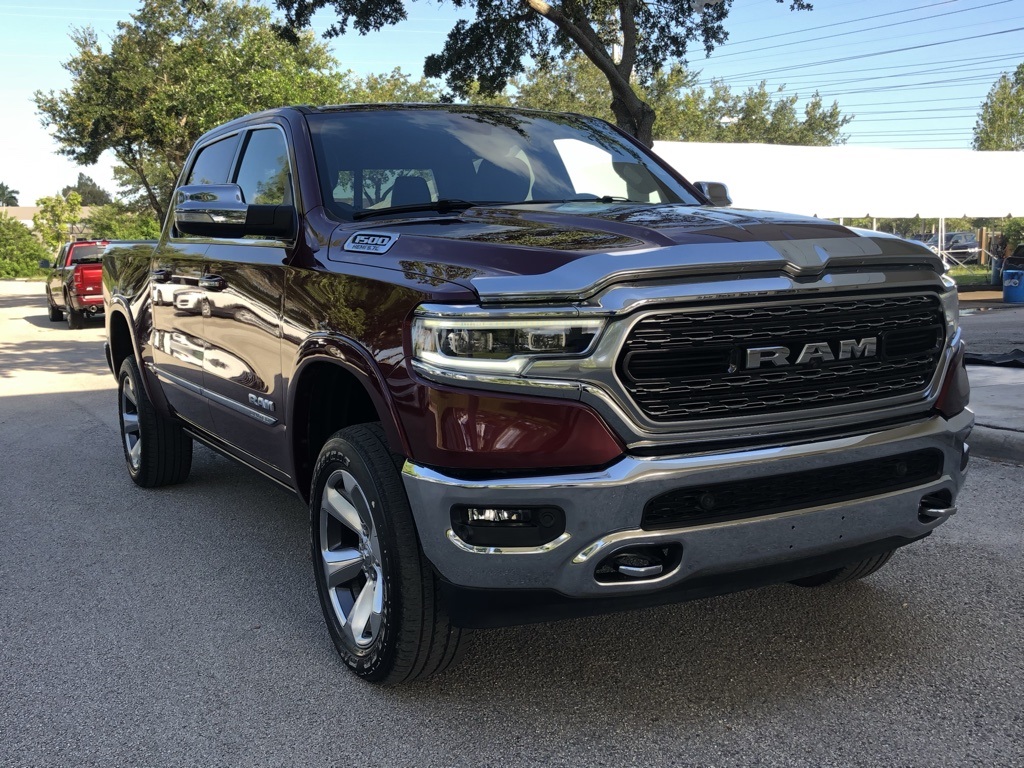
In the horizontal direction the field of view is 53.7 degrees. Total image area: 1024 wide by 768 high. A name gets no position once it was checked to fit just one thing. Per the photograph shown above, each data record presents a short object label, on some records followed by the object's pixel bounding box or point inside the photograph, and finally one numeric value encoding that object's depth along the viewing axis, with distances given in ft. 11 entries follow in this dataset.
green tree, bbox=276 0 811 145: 54.65
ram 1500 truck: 9.05
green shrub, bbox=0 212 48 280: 169.58
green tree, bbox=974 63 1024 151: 262.06
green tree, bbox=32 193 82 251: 192.75
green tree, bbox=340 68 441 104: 209.36
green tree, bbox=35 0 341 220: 102.89
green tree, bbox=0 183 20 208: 597.11
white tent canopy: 73.77
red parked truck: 65.21
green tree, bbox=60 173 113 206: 543.88
